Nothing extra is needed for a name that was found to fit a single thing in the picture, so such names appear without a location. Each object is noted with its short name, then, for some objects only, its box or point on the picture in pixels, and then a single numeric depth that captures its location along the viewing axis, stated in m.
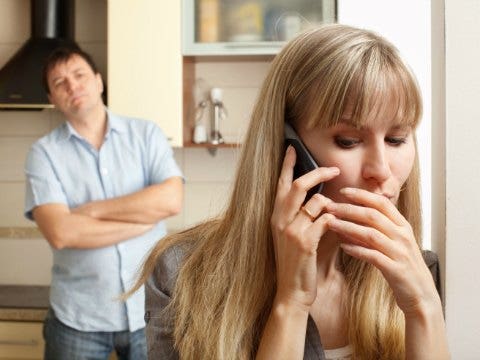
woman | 0.86
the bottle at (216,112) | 2.91
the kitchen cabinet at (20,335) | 2.47
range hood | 2.77
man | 1.98
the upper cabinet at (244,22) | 2.75
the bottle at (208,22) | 2.80
